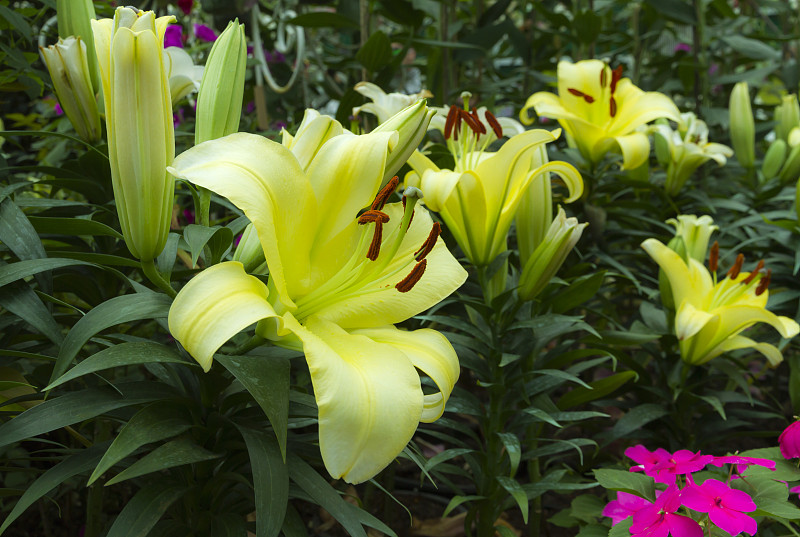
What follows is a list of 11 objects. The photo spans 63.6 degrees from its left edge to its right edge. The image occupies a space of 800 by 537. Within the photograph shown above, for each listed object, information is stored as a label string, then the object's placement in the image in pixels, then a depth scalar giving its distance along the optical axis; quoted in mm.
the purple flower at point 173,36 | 1463
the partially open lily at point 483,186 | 880
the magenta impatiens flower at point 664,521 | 713
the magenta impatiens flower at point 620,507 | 834
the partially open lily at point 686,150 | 1373
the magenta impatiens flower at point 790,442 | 819
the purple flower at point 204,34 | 1763
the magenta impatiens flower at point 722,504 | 692
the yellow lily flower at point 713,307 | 1048
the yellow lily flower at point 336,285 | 502
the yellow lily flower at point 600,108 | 1272
